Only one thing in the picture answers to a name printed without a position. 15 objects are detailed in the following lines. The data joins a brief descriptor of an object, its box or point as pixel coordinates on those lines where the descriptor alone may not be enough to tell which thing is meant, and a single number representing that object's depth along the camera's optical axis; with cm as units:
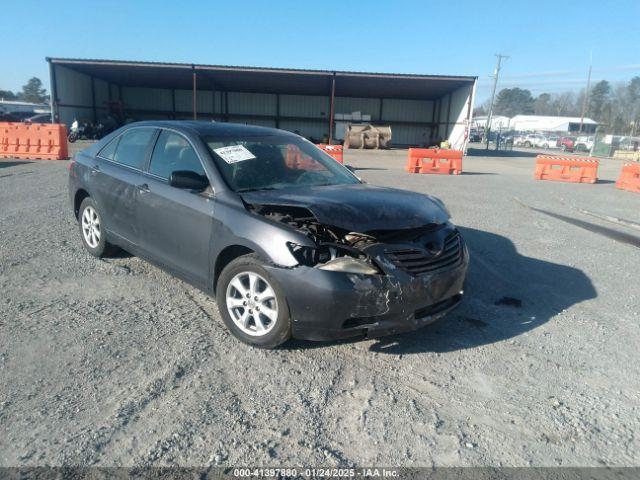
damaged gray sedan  315
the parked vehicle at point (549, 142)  6016
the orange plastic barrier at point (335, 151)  1658
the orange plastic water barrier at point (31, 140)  1719
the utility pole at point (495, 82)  5680
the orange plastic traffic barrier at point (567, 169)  1633
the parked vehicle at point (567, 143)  5212
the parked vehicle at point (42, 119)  3616
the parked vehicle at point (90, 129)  2850
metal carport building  2914
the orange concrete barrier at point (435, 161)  1769
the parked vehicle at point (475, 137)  6112
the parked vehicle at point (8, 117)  3495
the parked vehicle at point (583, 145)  5181
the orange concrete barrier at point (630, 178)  1420
